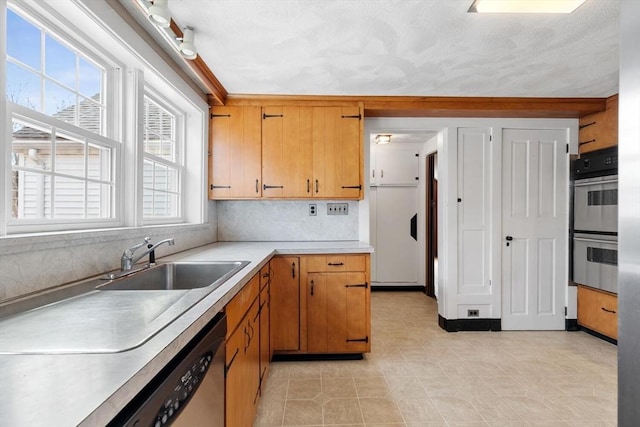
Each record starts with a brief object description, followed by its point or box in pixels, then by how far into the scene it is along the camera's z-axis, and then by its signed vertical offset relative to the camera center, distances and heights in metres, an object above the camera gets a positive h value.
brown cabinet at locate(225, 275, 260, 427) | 1.26 -0.67
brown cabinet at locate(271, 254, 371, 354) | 2.47 -0.72
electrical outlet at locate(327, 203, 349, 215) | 3.16 +0.07
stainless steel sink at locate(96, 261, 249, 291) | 1.75 -0.34
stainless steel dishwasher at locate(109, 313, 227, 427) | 0.65 -0.45
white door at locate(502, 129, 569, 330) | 3.19 -0.05
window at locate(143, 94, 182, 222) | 2.23 +0.39
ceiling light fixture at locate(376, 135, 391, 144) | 4.45 +1.12
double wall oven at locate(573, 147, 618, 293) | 2.72 -0.04
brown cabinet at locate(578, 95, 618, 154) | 2.88 +0.85
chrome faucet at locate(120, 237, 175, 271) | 1.54 -0.23
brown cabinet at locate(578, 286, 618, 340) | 2.82 -0.91
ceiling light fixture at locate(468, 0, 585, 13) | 1.62 +1.12
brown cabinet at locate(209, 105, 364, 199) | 2.87 +0.58
